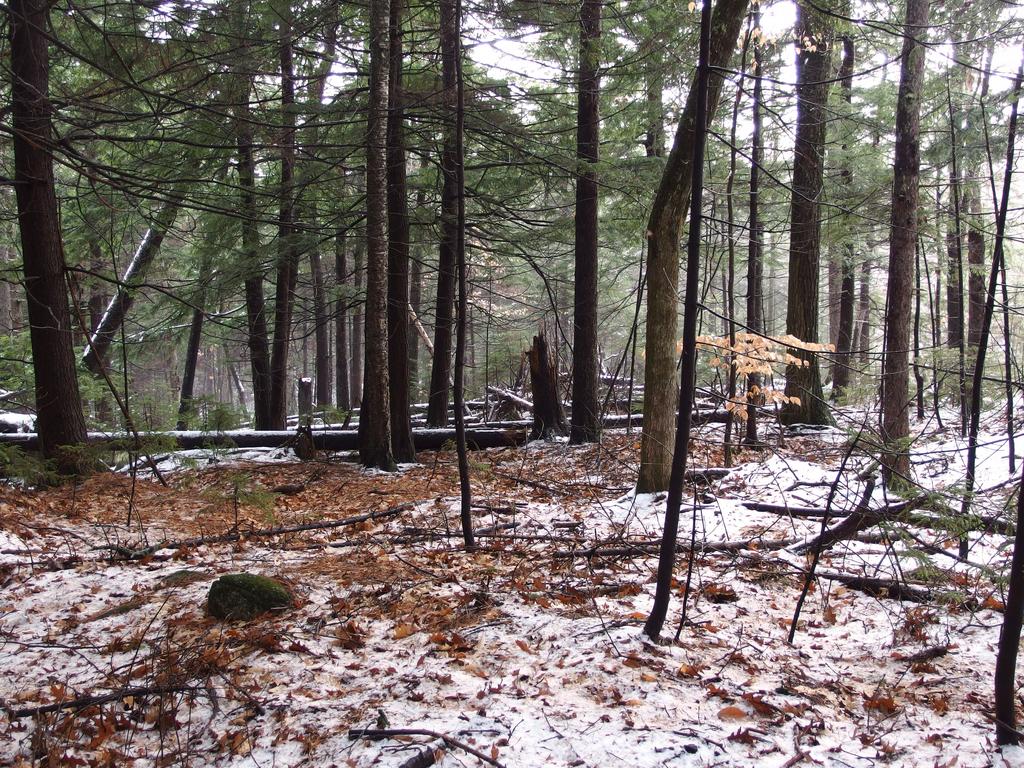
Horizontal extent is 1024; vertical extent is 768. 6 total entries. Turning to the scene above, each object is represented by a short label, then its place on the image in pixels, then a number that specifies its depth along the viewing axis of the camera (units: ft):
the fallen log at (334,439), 36.37
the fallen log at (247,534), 18.22
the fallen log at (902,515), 11.94
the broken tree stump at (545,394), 38.42
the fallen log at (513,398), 47.09
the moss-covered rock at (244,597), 14.16
